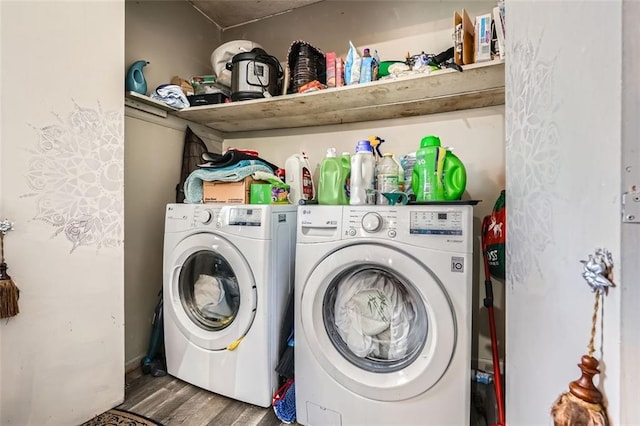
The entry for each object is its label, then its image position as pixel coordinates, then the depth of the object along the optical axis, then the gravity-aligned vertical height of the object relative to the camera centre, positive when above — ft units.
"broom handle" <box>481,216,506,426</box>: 3.67 -1.70
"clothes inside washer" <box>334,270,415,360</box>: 3.91 -1.39
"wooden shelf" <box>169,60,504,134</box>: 4.53 +2.07
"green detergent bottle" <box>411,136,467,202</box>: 4.00 +0.51
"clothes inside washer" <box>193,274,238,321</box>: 5.08 -1.51
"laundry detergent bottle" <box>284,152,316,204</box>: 5.90 +0.70
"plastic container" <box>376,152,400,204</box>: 4.43 +0.55
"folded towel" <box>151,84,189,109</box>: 5.80 +2.31
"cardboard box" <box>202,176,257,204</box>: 5.16 +0.37
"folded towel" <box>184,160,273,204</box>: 5.16 +0.66
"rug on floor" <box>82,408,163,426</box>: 4.17 -3.01
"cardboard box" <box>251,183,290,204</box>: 5.10 +0.33
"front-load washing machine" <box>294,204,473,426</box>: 3.38 -1.33
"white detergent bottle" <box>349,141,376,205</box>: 4.44 +0.55
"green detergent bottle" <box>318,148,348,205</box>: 4.63 +0.50
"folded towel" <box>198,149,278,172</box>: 5.22 +0.95
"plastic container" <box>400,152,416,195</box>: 4.69 +0.74
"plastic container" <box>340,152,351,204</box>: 4.70 +0.62
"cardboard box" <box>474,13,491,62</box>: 4.11 +2.46
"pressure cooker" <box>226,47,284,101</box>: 5.73 +2.67
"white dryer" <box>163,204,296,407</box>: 4.48 -1.35
